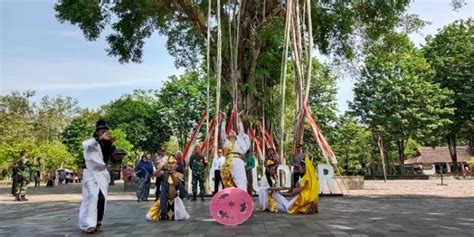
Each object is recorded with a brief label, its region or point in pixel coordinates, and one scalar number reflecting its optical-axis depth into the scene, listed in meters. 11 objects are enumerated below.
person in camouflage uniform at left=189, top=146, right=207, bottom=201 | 15.11
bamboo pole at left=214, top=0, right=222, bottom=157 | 14.27
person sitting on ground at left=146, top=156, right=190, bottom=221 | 9.47
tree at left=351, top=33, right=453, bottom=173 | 39.34
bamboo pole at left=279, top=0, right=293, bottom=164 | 12.90
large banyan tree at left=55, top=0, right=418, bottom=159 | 17.95
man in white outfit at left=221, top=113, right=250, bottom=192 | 10.87
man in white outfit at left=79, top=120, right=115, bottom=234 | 8.07
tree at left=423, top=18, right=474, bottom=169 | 41.59
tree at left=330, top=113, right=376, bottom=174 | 42.94
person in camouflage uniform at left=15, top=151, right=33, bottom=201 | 17.39
